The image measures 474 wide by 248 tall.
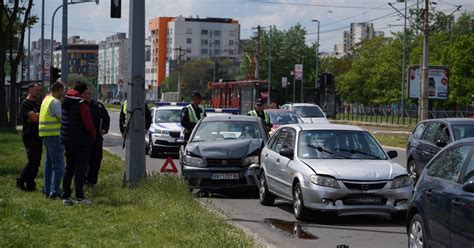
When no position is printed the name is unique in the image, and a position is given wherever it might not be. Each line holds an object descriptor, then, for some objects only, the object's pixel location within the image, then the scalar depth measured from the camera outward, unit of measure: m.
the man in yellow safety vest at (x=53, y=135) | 13.07
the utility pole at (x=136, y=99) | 15.04
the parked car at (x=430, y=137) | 17.09
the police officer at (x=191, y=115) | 19.30
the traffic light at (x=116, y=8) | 19.27
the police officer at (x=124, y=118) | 15.74
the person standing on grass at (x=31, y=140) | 14.13
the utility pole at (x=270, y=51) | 95.24
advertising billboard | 46.56
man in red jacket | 12.52
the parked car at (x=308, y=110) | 37.12
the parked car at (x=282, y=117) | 27.83
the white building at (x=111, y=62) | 164.75
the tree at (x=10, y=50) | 34.50
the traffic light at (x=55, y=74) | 31.98
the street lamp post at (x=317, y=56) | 95.38
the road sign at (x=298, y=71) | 77.50
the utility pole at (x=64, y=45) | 32.65
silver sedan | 12.16
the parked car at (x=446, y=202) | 7.78
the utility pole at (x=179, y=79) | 111.05
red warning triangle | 15.55
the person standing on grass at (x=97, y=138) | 15.19
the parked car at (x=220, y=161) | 15.68
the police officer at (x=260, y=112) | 21.53
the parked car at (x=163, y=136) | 26.69
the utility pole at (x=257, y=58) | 82.36
